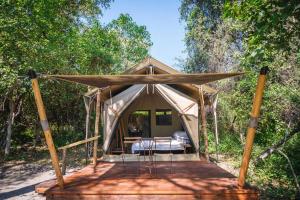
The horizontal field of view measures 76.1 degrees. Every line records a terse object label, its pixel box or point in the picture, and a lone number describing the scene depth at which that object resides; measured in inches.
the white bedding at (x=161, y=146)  211.8
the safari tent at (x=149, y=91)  209.1
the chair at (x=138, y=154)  190.7
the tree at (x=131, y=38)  736.9
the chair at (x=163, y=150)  183.0
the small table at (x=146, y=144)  185.2
